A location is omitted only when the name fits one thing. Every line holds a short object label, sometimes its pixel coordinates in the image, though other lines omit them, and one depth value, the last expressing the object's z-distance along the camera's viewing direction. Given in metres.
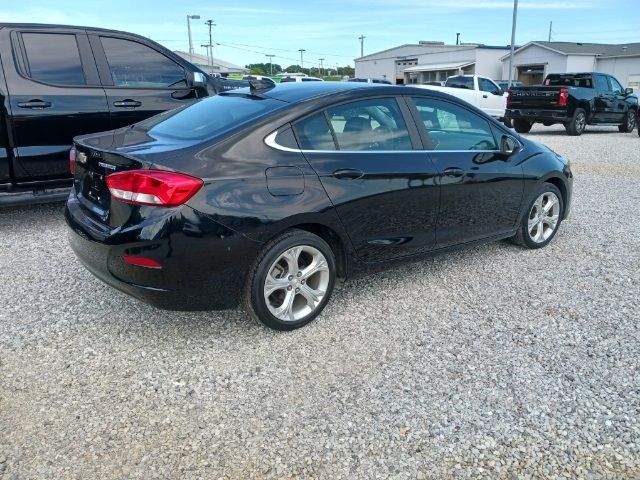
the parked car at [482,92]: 19.44
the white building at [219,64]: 74.16
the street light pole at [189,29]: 57.48
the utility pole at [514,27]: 31.06
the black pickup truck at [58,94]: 5.18
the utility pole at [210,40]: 73.57
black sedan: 3.06
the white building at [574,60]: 39.94
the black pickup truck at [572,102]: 16.22
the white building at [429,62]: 50.17
